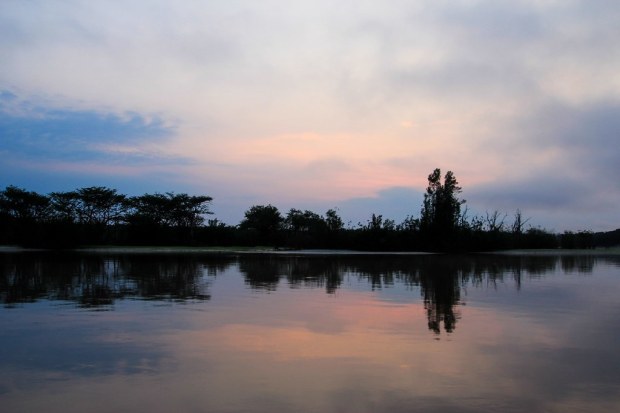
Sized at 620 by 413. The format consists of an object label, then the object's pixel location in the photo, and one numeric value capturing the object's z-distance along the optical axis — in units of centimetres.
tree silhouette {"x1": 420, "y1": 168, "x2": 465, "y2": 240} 5631
